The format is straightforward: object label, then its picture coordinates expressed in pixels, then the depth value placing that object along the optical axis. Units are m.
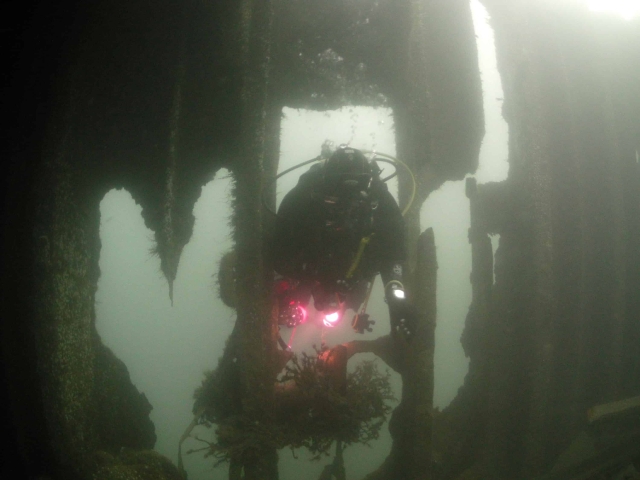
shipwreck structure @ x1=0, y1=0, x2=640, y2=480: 2.68
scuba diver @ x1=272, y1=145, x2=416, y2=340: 3.23
